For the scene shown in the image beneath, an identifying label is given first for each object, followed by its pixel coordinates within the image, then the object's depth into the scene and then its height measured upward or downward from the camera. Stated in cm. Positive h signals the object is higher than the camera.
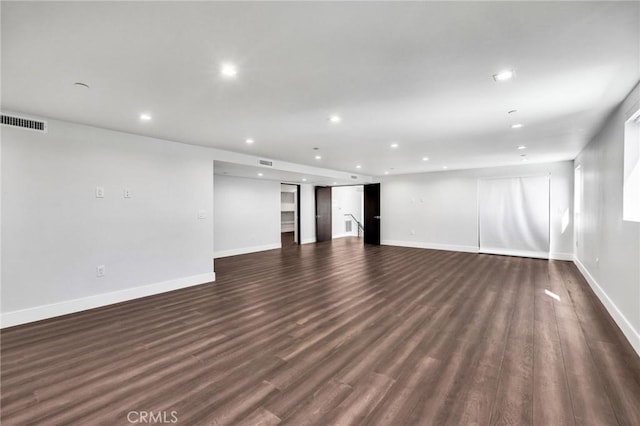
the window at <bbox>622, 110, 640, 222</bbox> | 284 +40
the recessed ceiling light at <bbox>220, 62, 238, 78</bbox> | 217 +113
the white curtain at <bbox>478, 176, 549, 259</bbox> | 724 -19
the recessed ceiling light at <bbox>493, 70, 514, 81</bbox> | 228 +112
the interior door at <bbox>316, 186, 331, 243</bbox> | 1081 -17
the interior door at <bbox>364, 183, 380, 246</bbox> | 1012 -17
